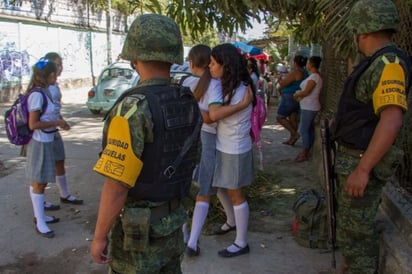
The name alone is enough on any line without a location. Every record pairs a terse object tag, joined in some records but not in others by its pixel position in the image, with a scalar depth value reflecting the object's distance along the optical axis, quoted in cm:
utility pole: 1927
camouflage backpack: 372
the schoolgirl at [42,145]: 400
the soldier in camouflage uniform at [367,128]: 241
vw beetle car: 1120
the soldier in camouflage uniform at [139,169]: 186
